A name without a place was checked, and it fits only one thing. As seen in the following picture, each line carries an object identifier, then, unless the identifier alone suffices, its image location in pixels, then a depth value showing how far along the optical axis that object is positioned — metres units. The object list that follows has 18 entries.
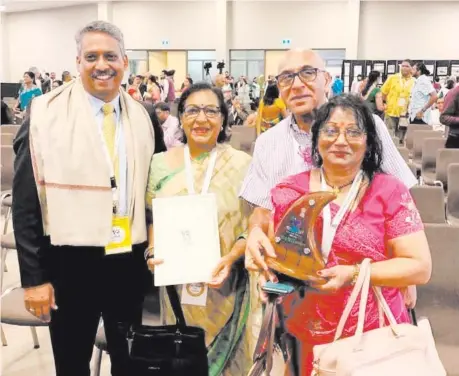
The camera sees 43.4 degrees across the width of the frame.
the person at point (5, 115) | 7.85
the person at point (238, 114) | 11.27
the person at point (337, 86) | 11.23
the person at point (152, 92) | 9.86
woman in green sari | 1.97
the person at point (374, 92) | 9.16
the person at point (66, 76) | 12.20
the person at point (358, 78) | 15.89
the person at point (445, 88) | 11.56
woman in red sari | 1.47
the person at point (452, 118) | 5.39
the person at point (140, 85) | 12.90
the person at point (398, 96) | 9.21
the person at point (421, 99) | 8.65
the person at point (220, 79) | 9.74
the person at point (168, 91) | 13.29
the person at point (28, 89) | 11.60
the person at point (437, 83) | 14.59
